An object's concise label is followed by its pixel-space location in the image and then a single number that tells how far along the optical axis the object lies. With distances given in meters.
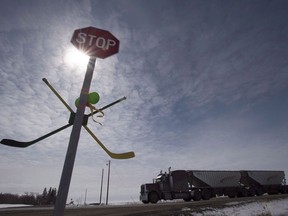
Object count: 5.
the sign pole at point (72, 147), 1.82
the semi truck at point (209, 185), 22.03
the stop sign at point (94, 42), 2.41
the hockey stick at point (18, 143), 2.06
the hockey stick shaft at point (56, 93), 2.36
